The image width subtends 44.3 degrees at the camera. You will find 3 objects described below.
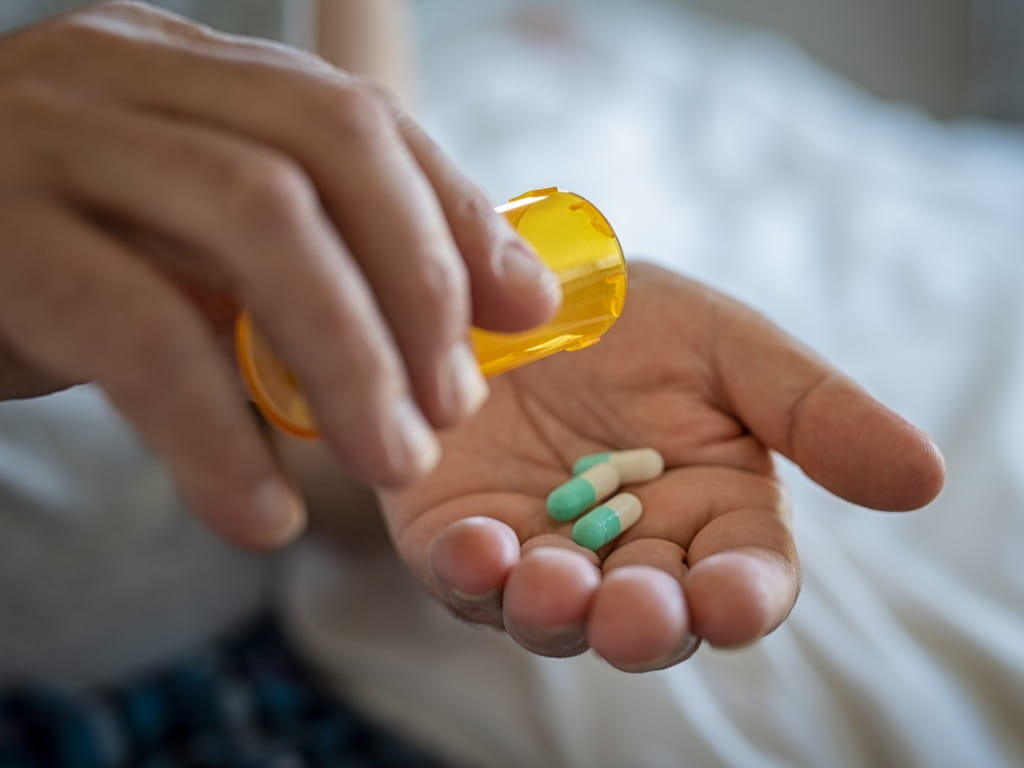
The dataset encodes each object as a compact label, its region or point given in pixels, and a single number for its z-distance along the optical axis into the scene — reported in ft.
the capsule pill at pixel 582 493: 0.87
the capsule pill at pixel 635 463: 0.92
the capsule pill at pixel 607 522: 0.83
